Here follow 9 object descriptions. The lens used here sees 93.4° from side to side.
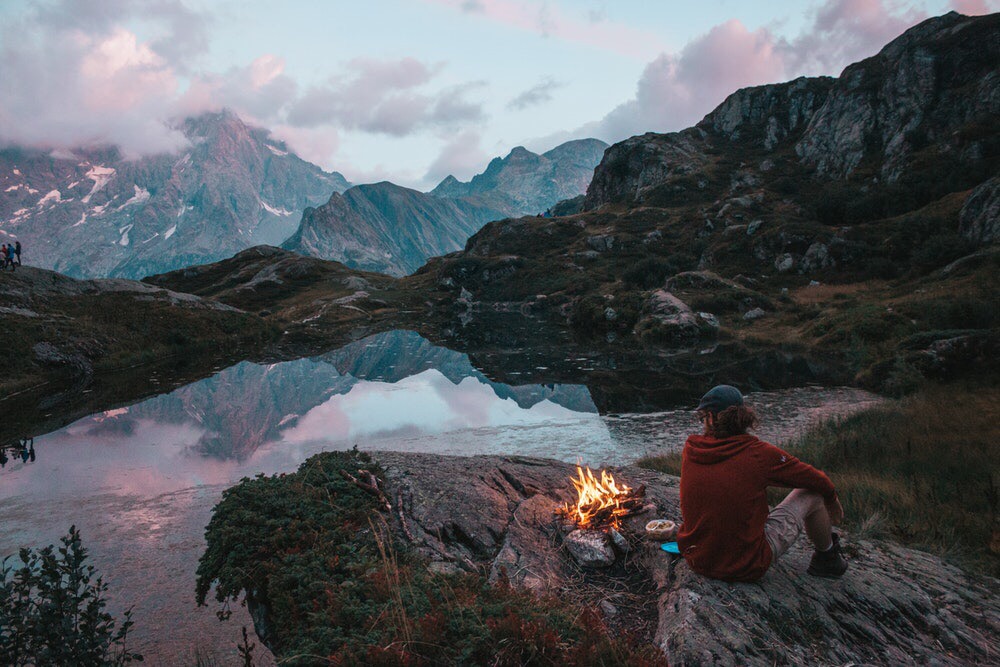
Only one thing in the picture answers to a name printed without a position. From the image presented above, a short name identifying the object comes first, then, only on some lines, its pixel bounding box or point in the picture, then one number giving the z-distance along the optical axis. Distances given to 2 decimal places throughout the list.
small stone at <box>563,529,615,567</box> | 7.57
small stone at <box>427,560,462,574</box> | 6.83
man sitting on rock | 5.86
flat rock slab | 5.21
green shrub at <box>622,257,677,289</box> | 65.50
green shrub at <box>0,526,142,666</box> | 5.52
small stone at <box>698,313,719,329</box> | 40.75
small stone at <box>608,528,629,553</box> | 7.69
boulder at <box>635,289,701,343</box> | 39.28
